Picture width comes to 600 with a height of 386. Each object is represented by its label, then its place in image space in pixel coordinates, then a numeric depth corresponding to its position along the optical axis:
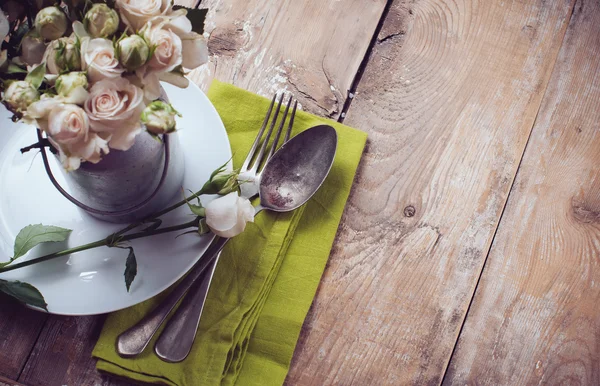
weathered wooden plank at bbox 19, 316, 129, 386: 0.56
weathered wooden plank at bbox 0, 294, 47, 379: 0.56
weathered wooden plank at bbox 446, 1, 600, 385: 0.60
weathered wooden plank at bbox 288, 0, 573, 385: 0.59
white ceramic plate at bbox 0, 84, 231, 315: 0.50
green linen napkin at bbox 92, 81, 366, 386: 0.54
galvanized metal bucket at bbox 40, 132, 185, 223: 0.41
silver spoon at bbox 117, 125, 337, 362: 0.54
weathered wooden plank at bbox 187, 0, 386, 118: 0.65
